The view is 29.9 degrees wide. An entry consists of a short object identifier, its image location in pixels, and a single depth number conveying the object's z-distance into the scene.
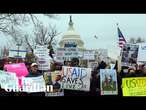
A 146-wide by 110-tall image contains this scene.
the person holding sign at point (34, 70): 4.74
